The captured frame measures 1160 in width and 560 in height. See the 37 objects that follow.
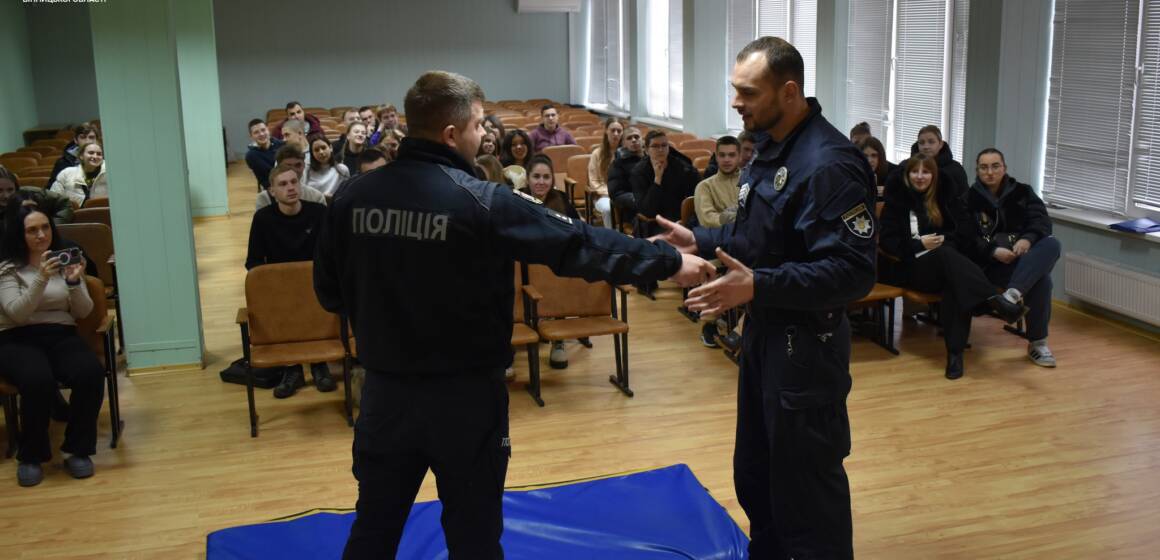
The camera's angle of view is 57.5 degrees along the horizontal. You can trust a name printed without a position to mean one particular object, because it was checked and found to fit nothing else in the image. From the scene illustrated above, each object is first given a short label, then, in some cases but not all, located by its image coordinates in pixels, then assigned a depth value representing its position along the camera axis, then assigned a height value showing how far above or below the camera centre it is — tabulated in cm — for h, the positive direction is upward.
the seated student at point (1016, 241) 591 -106
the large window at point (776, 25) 1091 +34
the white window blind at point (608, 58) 1720 +2
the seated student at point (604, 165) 866 -89
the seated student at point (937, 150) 724 -65
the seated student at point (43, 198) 632 -79
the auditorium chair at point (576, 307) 554 -129
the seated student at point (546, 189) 653 -78
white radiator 619 -141
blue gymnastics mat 370 -168
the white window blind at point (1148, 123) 636 -44
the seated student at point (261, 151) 998 -83
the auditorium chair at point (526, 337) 534 -137
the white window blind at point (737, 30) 1202 +30
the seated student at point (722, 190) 666 -83
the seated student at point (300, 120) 1173 -68
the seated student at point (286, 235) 565 -90
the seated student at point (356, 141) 862 -63
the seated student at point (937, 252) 580 -110
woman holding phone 454 -120
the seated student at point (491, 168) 643 -64
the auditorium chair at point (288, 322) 510 -125
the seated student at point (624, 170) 812 -84
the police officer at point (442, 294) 249 -55
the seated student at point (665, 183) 736 -87
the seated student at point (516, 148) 870 -71
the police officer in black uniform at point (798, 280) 278 -57
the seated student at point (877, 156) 753 -71
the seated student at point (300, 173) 623 -69
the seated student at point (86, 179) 806 -86
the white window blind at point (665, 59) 1416 -1
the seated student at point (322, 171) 775 -78
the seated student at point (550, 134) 1143 -79
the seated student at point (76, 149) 888 -73
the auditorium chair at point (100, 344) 486 -128
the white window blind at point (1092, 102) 660 -32
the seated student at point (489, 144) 816 -65
